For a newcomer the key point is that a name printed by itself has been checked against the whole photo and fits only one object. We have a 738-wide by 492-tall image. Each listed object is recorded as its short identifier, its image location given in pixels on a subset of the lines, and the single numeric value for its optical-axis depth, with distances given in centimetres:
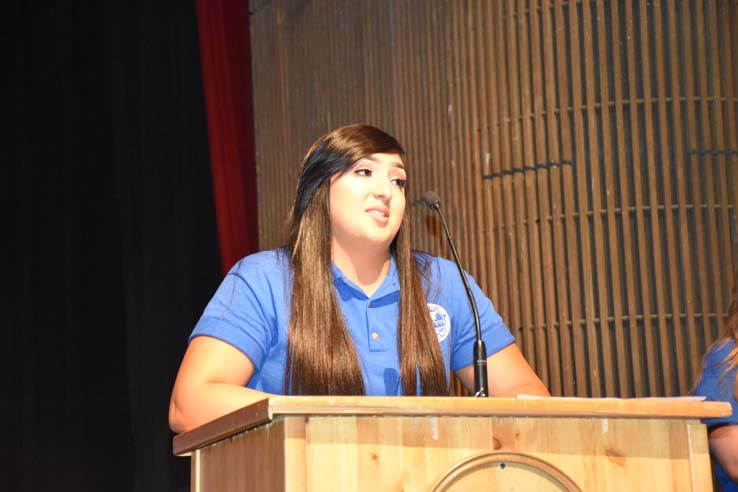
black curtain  1099
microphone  475
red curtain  1216
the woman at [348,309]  506
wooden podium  365
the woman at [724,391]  603
